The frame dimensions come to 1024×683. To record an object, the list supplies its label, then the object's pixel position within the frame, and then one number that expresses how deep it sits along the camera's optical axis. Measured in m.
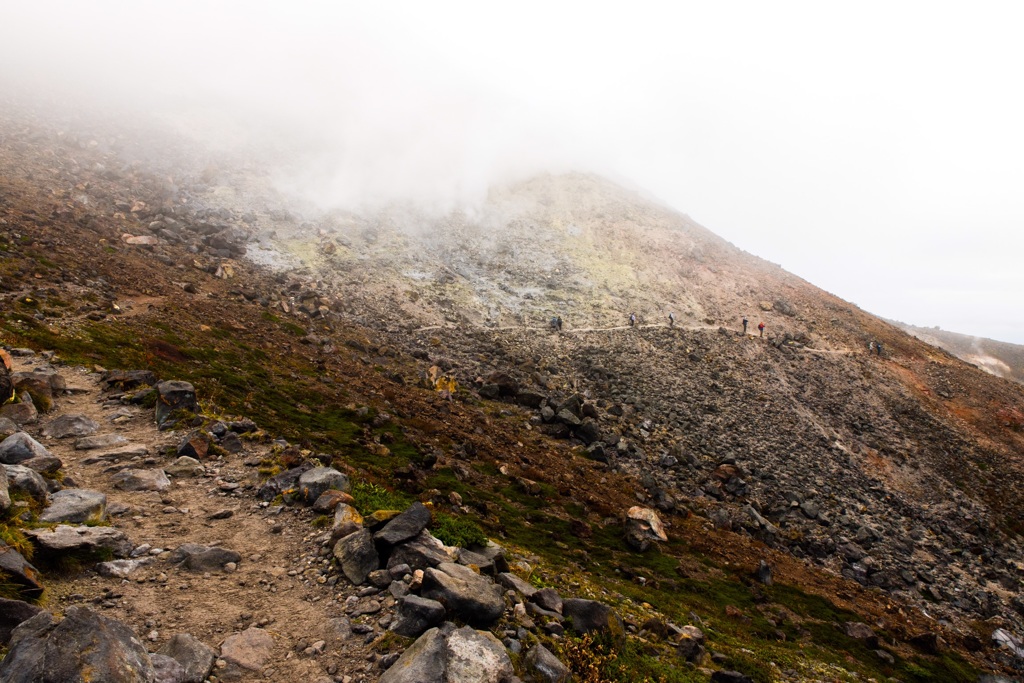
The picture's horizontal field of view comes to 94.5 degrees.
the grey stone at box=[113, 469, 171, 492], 13.27
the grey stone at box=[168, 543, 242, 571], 10.41
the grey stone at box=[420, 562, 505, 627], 9.51
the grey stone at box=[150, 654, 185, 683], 6.93
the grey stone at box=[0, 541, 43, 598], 7.52
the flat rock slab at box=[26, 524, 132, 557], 8.82
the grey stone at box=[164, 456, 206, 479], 14.64
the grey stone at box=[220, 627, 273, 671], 8.02
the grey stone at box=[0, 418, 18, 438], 12.96
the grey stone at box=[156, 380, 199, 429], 17.50
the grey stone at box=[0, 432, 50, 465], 12.08
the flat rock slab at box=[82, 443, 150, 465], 14.27
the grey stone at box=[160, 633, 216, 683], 7.34
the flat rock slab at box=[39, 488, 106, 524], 10.24
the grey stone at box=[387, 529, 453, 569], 10.65
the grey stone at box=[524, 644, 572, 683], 8.72
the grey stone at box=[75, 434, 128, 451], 15.03
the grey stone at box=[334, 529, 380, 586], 10.52
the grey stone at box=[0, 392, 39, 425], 14.91
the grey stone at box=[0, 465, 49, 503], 10.47
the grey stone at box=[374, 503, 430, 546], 11.00
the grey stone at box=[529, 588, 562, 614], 11.52
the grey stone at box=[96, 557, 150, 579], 9.23
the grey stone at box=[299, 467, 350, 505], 13.71
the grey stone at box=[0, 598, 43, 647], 6.56
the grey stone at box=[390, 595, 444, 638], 8.97
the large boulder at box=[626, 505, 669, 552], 24.00
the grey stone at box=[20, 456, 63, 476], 12.08
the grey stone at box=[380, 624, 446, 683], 7.58
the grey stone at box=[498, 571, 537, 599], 11.58
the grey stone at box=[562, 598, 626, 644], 11.38
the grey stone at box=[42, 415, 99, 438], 15.27
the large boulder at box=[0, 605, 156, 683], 5.78
